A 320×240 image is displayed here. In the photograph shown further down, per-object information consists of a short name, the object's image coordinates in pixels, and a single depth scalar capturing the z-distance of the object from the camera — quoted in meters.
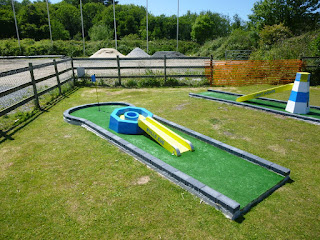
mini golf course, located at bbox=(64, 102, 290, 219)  3.39
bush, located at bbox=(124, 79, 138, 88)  12.84
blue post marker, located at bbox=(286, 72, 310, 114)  7.39
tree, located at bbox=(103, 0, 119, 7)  109.94
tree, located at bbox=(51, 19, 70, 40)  55.38
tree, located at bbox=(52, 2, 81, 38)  78.06
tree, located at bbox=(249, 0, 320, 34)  34.91
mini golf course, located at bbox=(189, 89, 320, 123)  7.22
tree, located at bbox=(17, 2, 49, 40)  57.56
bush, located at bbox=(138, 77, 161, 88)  12.89
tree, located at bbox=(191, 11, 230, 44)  58.27
